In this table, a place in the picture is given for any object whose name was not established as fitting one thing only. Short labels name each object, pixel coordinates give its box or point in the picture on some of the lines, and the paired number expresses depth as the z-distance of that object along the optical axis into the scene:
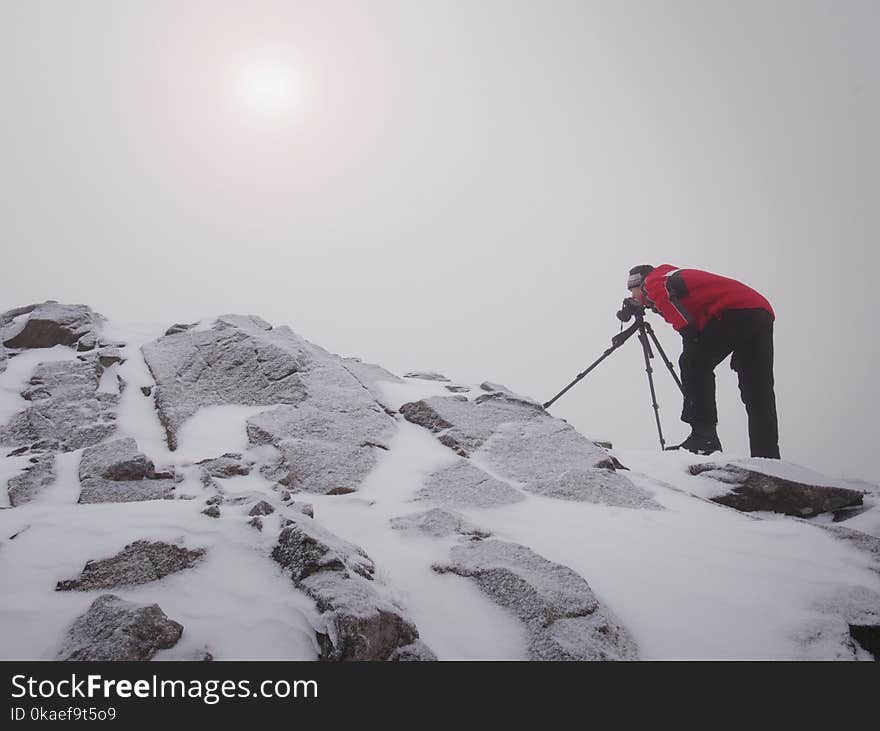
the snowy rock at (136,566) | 2.59
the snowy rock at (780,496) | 4.71
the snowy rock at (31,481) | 4.10
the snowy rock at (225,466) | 4.72
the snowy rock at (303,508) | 3.73
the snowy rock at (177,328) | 8.40
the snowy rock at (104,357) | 7.21
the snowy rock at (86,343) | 7.70
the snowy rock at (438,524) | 3.71
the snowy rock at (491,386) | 7.95
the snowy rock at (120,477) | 4.08
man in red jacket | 5.93
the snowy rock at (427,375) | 8.97
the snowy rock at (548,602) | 2.51
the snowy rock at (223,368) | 6.31
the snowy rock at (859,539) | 3.60
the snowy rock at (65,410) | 5.63
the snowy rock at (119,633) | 2.09
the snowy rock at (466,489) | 4.54
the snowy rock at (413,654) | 2.33
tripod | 7.60
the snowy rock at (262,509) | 3.30
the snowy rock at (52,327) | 7.75
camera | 7.59
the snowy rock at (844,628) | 2.57
